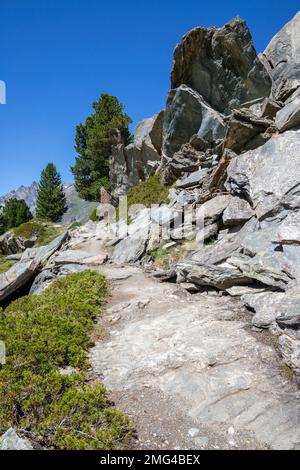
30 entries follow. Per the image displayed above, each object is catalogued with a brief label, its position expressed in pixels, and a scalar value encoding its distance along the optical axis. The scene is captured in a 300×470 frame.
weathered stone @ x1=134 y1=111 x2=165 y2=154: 31.29
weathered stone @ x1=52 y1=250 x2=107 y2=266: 16.95
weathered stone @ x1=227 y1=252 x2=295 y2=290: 8.13
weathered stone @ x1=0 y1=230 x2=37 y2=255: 33.75
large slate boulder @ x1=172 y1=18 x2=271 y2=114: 22.86
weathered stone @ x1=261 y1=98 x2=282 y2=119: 16.06
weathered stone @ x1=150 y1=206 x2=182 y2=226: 17.14
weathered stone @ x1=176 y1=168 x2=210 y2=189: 20.24
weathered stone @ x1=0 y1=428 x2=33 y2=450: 4.12
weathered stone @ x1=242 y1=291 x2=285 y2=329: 7.20
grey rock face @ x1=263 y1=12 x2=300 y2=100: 23.25
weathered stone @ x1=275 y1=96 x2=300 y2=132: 12.45
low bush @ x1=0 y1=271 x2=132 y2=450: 4.69
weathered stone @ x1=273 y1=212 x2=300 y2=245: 8.35
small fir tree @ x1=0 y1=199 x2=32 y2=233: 51.97
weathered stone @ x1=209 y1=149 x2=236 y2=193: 16.19
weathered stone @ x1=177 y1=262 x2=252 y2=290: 9.60
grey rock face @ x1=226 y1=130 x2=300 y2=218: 11.38
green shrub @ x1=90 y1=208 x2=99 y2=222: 34.08
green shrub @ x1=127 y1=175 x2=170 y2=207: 25.06
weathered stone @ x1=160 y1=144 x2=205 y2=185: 23.61
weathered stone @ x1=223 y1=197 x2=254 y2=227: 13.01
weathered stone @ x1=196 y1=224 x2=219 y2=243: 14.24
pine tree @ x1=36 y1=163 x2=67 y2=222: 57.00
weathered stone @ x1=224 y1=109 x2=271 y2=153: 15.77
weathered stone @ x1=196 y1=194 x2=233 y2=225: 14.63
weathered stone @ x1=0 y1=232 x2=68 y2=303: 17.55
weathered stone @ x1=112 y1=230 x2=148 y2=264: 16.33
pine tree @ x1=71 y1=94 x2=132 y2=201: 41.75
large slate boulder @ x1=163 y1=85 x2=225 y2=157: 23.77
